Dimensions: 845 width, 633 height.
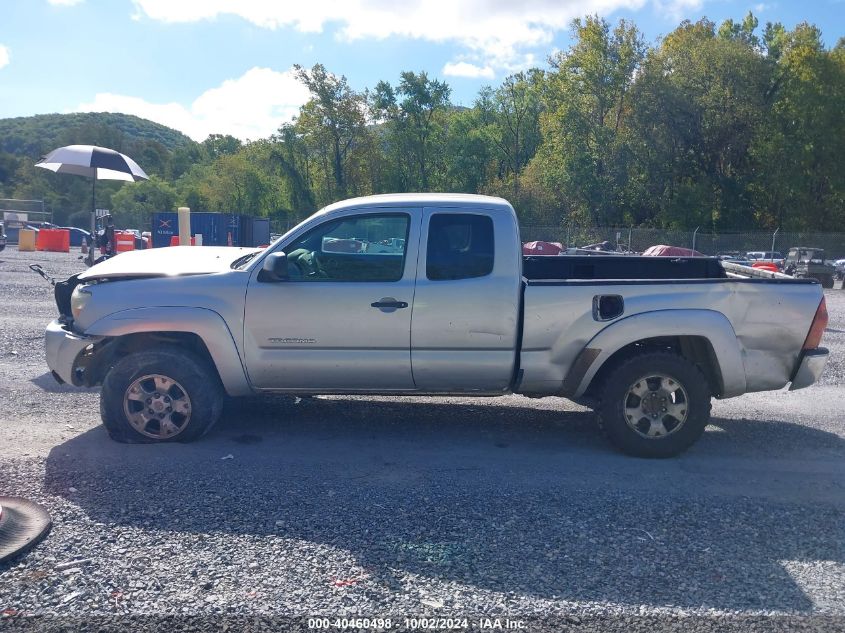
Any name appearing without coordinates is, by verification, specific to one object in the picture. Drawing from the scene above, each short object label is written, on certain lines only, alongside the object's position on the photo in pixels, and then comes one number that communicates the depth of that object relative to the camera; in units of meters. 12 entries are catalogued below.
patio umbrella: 14.93
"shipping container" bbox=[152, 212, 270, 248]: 26.98
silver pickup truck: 5.81
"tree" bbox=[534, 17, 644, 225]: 45.88
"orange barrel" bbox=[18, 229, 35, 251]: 36.22
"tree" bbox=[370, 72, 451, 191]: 51.50
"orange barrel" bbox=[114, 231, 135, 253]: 33.69
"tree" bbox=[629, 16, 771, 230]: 44.41
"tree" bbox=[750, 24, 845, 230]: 44.06
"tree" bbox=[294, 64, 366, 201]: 50.91
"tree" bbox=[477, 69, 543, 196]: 55.62
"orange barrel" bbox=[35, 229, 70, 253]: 37.45
